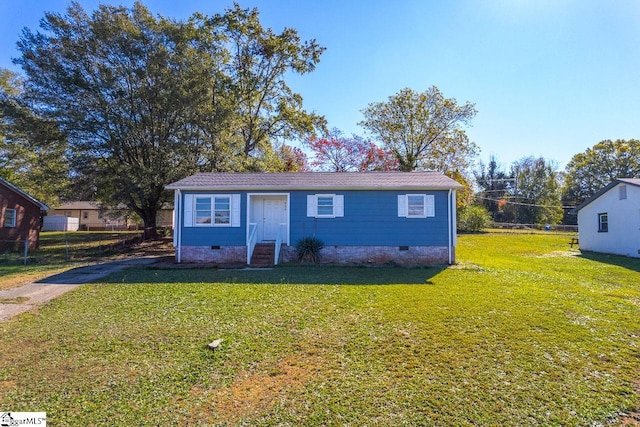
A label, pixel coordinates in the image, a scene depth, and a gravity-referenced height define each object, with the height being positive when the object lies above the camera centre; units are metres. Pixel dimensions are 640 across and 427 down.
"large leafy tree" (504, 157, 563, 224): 41.81 +4.50
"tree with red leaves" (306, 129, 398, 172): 29.53 +6.58
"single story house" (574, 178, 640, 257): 14.91 +0.29
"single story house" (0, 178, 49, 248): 16.70 +0.64
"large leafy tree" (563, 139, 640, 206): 39.28 +7.37
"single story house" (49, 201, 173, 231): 38.34 +1.03
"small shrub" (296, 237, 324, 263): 11.91 -0.85
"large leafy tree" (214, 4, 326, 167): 22.33 +10.94
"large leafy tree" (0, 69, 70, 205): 16.73 +4.68
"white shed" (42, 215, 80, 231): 36.62 +0.52
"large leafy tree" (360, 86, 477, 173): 27.81 +8.36
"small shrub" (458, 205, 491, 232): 29.48 +0.62
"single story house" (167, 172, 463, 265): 12.05 +0.26
